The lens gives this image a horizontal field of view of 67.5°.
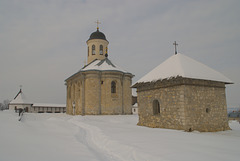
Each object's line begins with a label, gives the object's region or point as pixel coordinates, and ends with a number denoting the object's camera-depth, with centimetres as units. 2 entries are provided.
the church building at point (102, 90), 2191
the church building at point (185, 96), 948
